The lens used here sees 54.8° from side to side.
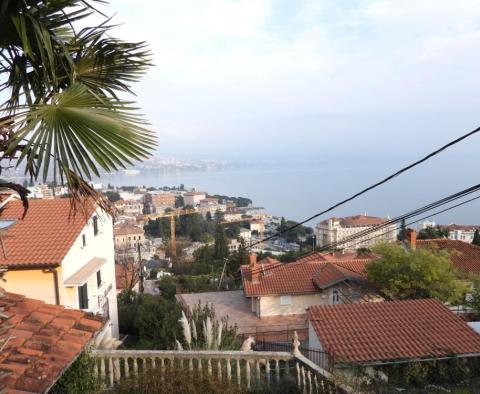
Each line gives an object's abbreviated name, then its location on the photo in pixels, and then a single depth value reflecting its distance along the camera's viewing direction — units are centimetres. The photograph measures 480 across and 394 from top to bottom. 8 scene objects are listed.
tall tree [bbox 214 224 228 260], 5195
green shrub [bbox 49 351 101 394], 616
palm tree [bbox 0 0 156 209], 315
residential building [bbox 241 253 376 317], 2291
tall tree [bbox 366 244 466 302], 1955
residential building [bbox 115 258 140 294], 3450
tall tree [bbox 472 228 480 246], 4147
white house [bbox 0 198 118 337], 1012
